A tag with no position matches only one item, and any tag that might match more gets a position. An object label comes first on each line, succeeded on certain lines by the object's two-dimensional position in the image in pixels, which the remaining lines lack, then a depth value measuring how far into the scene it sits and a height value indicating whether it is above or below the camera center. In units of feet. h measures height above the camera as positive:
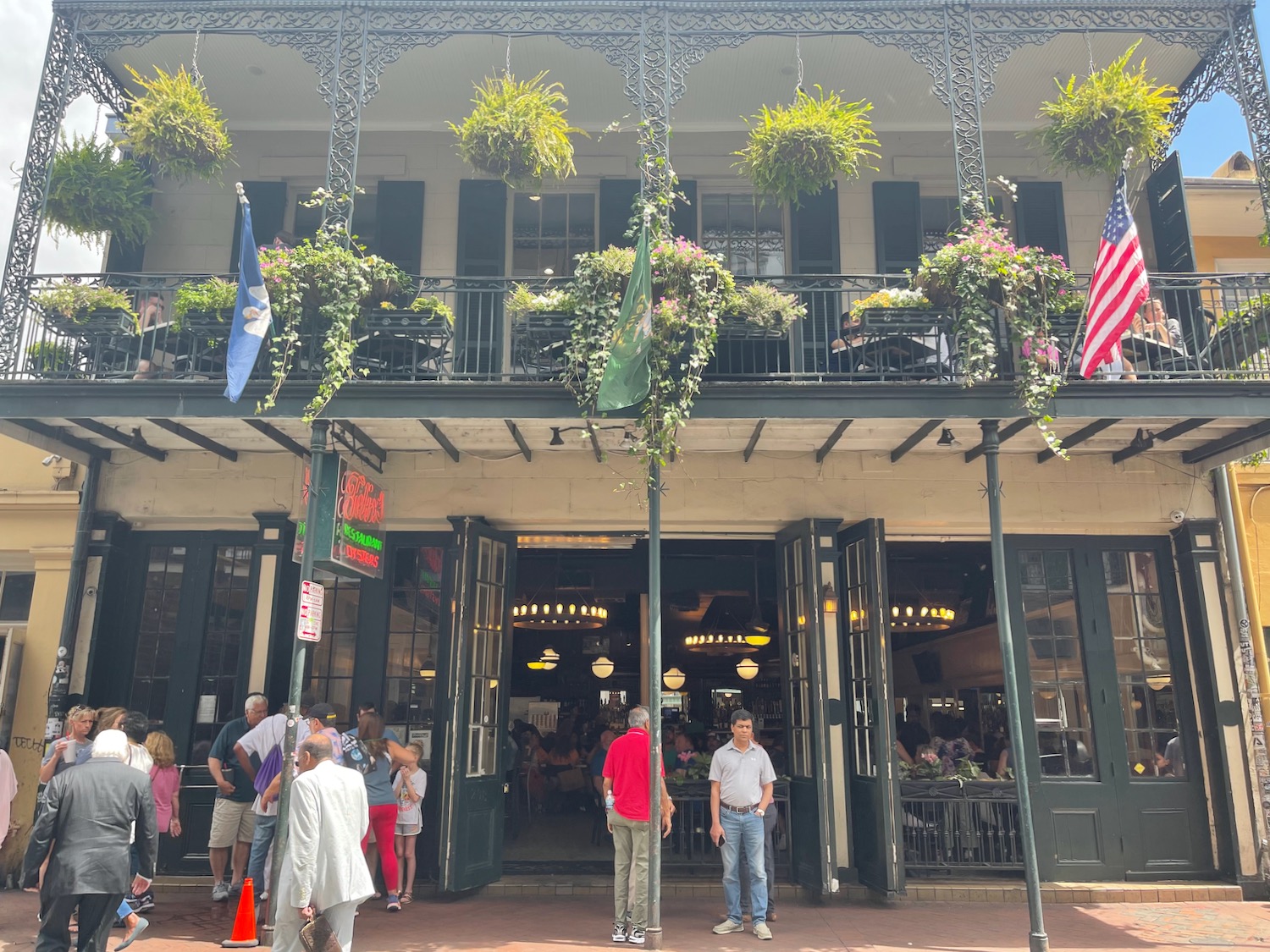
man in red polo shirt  24.32 -2.41
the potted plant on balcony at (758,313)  26.81 +11.28
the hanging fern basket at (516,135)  28.30 +17.12
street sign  23.35 +2.58
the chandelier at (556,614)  45.78 +4.97
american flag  23.54 +10.67
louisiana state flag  23.98 +9.86
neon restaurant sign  25.04 +5.25
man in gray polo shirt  25.20 -2.27
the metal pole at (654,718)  23.12 +0.04
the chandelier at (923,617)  45.14 +4.93
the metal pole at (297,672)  22.58 +1.11
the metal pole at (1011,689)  22.61 +0.82
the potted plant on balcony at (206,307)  27.22 +11.45
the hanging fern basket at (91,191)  31.94 +17.31
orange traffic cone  23.07 -4.93
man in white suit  17.34 -2.48
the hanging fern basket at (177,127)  29.73 +18.13
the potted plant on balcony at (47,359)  26.78 +9.96
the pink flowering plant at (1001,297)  25.14 +11.31
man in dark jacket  17.65 -2.33
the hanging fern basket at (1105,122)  29.01 +18.07
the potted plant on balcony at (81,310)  27.40 +11.45
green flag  23.70 +9.20
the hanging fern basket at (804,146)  28.53 +16.99
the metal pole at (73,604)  30.30 +3.62
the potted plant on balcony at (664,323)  24.93 +10.35
